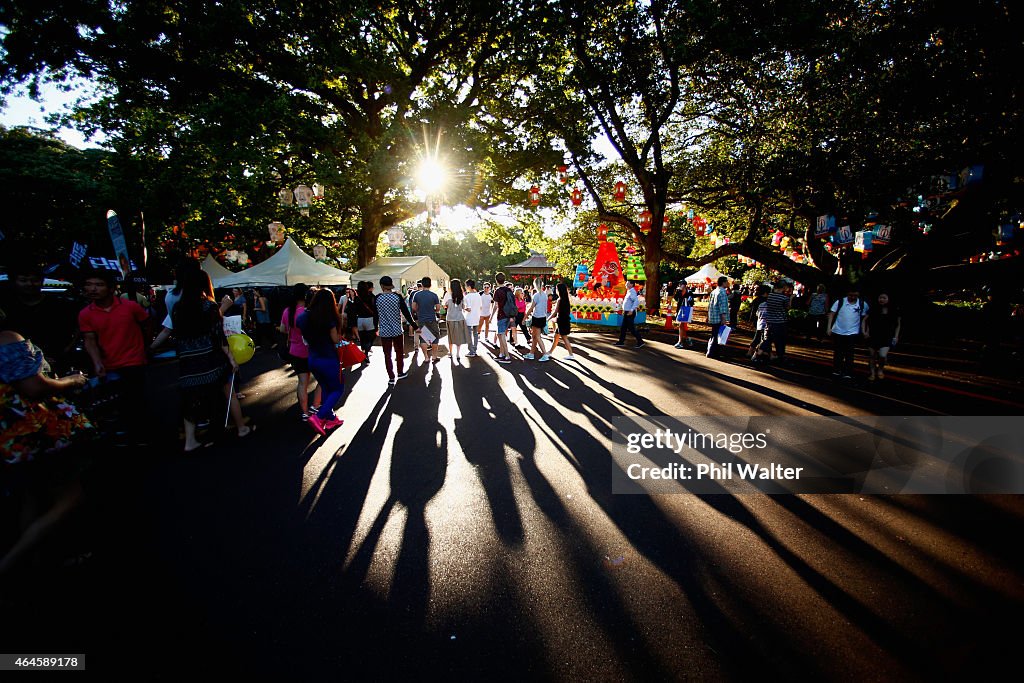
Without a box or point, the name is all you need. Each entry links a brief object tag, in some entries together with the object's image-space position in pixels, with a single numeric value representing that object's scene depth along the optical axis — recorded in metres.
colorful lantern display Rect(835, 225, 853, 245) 12.18
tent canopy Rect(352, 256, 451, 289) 18.61
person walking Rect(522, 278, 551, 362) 8.84
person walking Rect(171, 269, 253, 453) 4.31
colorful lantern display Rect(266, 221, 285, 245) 13.98
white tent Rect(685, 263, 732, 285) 31.35
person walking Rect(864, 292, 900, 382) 7.27
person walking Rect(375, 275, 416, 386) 7.38
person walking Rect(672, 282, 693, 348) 10.94
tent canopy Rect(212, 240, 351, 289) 13.16
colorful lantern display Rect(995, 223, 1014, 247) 13.07
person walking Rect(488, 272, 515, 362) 9.62
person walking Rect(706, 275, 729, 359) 9.27
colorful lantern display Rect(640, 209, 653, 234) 18.99
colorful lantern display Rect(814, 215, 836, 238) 12.30
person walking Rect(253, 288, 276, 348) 12.50
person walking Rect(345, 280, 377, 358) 9.83
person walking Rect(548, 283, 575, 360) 8.84
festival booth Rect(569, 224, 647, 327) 16.69
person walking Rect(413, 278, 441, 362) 8.47
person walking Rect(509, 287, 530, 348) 10.82
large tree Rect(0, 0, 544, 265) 11.17
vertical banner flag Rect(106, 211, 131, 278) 5.83
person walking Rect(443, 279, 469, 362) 9.36
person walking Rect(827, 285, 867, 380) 7.50
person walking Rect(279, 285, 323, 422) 5.46
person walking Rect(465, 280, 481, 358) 10.15
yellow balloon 5.27
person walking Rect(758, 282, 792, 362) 8.47
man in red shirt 4.08
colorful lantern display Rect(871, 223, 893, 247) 13.62
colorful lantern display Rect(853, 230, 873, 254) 13.00
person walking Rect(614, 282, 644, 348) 11.12
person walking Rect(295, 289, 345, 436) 4.77
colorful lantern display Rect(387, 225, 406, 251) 17.19
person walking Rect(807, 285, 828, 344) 12.89
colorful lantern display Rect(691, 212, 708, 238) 19.78
